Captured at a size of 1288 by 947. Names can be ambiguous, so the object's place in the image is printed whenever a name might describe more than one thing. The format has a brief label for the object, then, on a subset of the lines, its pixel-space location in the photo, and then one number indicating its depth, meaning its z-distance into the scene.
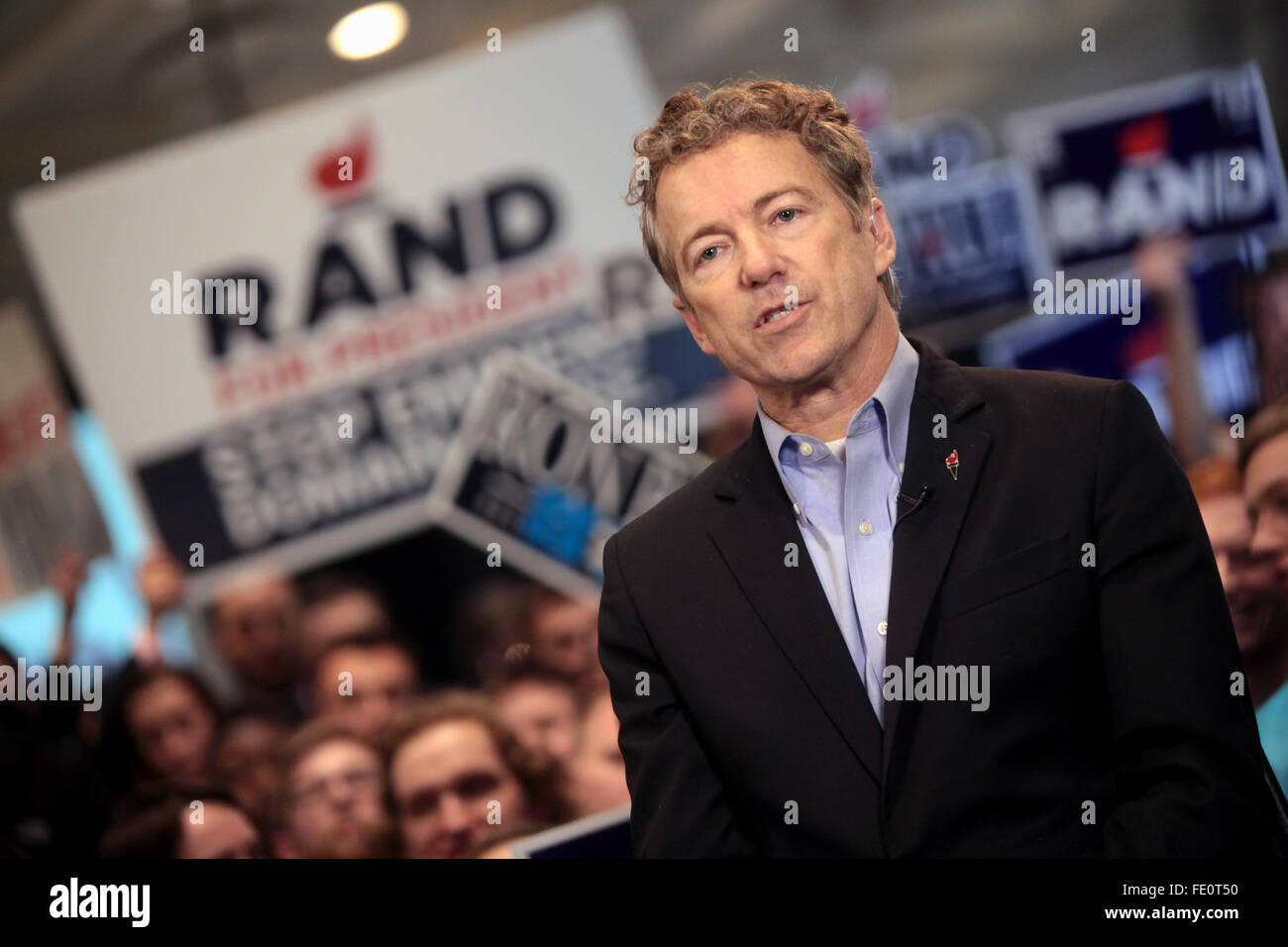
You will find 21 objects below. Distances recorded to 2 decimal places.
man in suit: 1.54
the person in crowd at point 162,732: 3.87
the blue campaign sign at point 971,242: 3.60
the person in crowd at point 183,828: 3.38
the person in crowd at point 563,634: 3.73
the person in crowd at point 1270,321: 3.41
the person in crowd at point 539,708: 3.62
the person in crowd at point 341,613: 3.90
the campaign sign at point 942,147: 3.62
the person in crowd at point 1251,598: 3.15
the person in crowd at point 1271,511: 3.12
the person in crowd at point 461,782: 3.41
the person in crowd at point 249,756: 3.79
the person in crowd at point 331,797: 3.54
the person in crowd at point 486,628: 3.79
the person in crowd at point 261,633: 3.91
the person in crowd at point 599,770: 3.53
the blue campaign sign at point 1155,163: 3.51
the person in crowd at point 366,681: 3.79
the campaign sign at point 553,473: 3.76
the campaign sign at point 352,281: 3.85
